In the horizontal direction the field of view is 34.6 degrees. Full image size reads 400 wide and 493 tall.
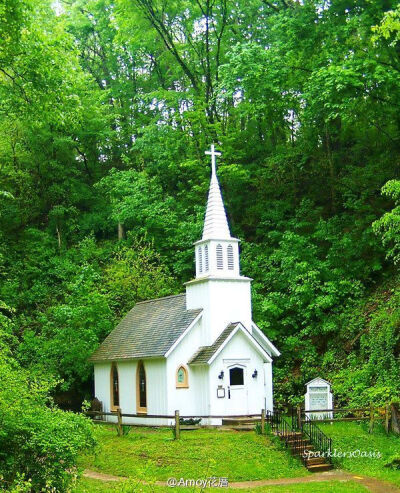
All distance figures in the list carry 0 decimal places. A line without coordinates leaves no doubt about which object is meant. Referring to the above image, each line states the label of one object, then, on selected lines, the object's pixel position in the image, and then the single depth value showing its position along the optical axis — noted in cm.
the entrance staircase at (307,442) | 1794
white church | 2280
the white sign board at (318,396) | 2322
